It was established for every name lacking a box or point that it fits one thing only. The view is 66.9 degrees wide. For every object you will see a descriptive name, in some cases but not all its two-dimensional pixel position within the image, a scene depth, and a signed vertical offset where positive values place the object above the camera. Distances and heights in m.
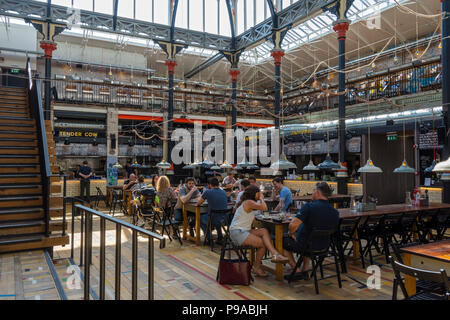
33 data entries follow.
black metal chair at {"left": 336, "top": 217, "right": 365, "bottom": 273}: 4.71 -0.98
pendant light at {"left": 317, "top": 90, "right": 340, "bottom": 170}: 8.01 +0.11
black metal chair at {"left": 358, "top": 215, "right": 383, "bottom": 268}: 5.17 -0.95
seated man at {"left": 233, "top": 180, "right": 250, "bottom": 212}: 5.77 -0.22
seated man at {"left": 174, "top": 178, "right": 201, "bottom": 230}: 6.84 -0.51
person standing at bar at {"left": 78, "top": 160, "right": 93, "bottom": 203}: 11.58 -0.17
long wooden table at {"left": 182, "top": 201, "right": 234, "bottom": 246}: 6.32 -0.80
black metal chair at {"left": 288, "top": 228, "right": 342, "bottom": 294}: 3.94 -0.94
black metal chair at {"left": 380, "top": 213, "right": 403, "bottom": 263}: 5.16 -0.90
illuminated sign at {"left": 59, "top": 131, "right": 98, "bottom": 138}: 15.78 +1.71
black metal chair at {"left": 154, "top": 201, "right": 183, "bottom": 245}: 6.44 -0.99
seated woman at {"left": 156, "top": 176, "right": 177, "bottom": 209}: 7.12 -0.48
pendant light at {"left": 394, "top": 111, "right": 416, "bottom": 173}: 6.65 +0.01
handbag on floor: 4.13 -1.24
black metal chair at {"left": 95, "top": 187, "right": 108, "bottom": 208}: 12.60 -1.14
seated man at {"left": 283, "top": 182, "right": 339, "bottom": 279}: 4.02 -0.57
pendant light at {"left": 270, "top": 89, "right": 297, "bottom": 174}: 7.36 +0.10
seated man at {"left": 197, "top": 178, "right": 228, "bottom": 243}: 5.92 -0.52
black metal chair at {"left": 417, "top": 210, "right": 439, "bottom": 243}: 5.65 -0.91
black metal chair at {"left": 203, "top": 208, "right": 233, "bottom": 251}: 5.89 -0.87
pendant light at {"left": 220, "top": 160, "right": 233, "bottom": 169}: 12.06 +0.14
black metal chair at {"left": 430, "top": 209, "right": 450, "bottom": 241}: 5.79 -0.89
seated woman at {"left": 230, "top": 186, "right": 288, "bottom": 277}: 4.41 -0.80
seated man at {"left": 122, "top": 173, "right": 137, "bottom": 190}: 10.46 -0.40
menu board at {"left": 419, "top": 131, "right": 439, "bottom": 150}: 9.56 +0.84
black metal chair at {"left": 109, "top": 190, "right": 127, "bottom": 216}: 10.15 -1.09
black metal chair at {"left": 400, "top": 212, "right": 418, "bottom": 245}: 5.45 -0.87
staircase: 4.80 -0.37
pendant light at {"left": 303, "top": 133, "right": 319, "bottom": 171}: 8.79 +0.07
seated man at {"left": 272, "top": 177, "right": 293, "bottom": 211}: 6.09 -0.49
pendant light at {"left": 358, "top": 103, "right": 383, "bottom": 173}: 6.60 +0.03
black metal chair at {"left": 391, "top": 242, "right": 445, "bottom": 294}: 2.88 -1.04
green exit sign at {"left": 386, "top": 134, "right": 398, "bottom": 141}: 10.59 +1.02
